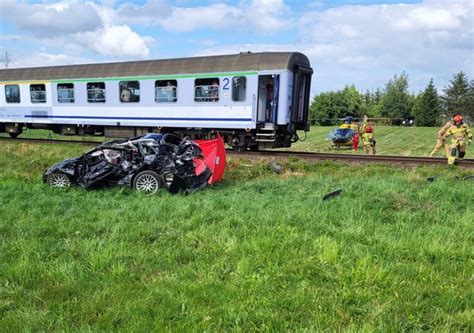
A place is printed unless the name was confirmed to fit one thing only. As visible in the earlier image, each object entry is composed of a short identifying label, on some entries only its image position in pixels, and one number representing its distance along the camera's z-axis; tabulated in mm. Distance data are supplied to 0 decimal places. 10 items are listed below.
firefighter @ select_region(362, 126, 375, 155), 16547
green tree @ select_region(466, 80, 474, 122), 73650
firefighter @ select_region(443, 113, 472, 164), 12040
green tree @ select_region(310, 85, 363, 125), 76438
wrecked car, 8734
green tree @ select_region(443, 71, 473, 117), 75500
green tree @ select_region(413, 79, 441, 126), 67188
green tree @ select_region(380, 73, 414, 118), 79625
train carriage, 13867
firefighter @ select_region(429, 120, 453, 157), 12505
